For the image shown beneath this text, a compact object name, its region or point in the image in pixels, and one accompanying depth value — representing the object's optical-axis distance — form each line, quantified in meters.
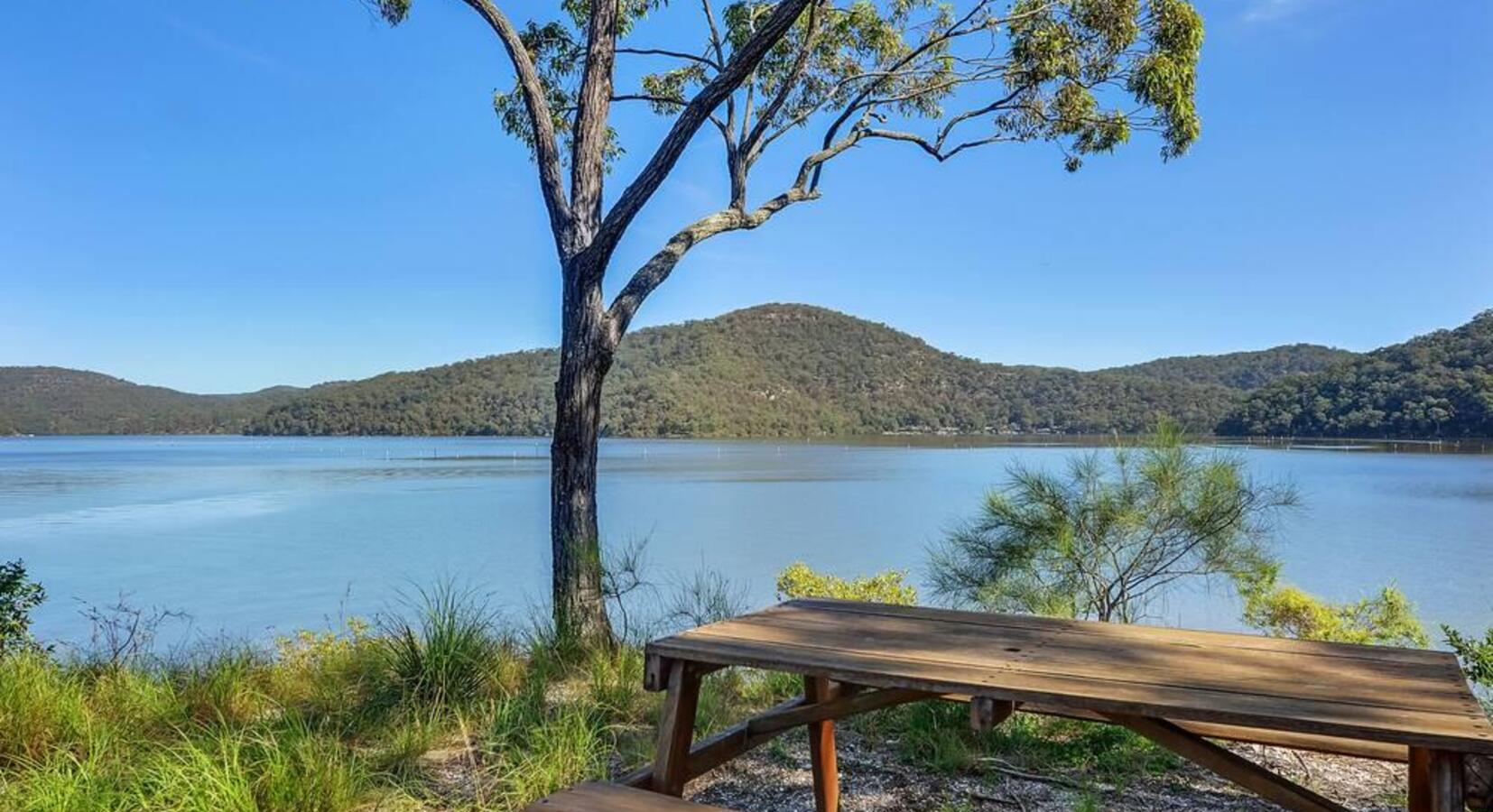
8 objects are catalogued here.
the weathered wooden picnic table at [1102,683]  1.50
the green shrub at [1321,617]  6.42
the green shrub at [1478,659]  4.21
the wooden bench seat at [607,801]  1.80
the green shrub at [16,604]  4.85
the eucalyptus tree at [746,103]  4.67
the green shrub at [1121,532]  6.26
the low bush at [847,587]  7.00
